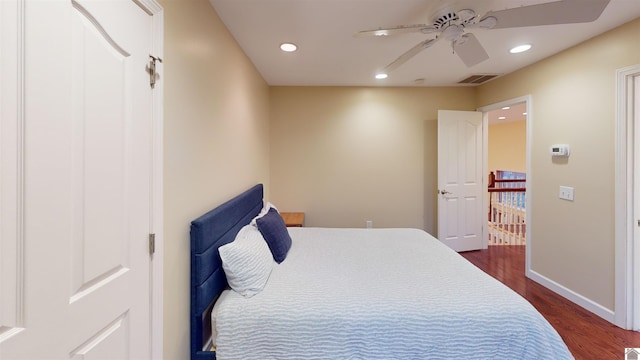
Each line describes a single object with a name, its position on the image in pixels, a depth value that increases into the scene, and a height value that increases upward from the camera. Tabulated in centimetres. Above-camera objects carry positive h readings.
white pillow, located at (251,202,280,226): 216 -29
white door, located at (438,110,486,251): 379 +0
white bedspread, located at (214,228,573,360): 136 -76
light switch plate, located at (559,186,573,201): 262 -13
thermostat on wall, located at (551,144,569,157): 264 +31
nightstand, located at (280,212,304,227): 341 -53
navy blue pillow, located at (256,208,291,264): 206 -45
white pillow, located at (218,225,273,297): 155 -53
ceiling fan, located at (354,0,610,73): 143 +98
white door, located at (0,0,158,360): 69 -3
